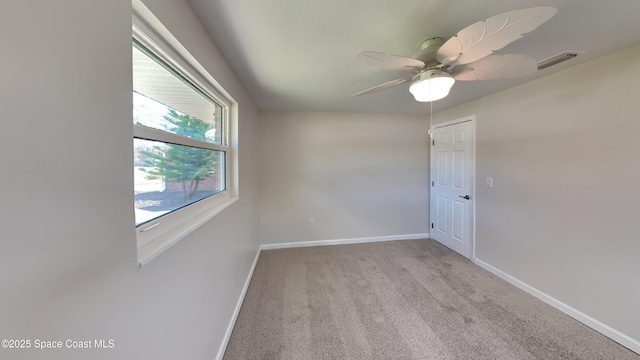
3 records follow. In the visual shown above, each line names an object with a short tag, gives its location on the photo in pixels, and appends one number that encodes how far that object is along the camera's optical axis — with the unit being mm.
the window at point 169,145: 876
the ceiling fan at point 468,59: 873
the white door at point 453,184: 2918
